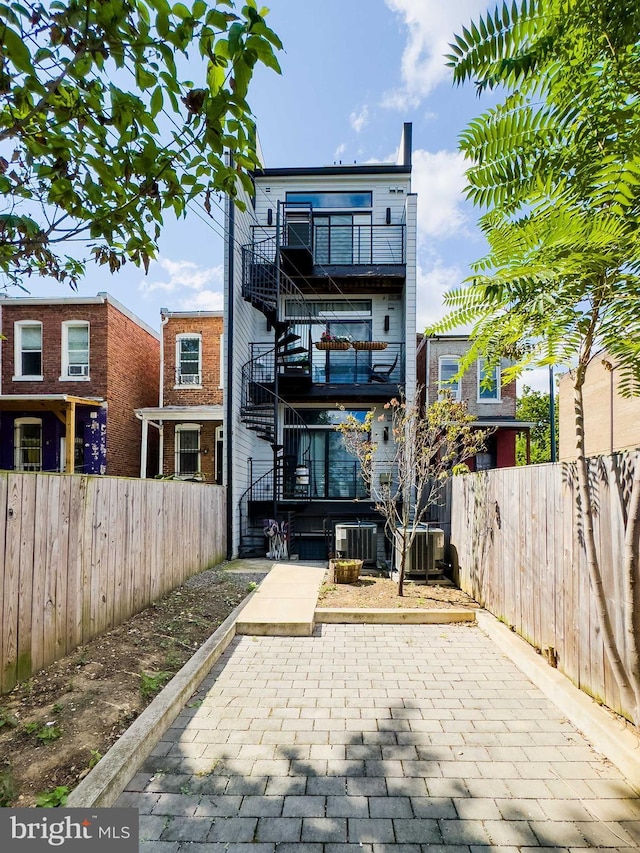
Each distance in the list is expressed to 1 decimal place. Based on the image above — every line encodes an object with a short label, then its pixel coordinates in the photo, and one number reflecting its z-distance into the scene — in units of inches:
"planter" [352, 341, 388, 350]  400.1
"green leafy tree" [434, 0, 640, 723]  82.5
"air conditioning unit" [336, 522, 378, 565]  310.8
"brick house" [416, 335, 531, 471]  605.0
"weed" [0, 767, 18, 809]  86.0
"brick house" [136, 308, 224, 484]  513.3
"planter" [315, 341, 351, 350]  393.9
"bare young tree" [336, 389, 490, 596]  255.8
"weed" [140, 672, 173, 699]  131.4
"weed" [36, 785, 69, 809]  85.0
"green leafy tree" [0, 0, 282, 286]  72.5
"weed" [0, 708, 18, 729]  108.7
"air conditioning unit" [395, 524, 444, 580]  273.0
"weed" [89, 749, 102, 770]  97.3
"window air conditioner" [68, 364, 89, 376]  505.0
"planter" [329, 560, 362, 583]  269.9
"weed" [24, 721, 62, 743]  104.9
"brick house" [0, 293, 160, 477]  495.5
